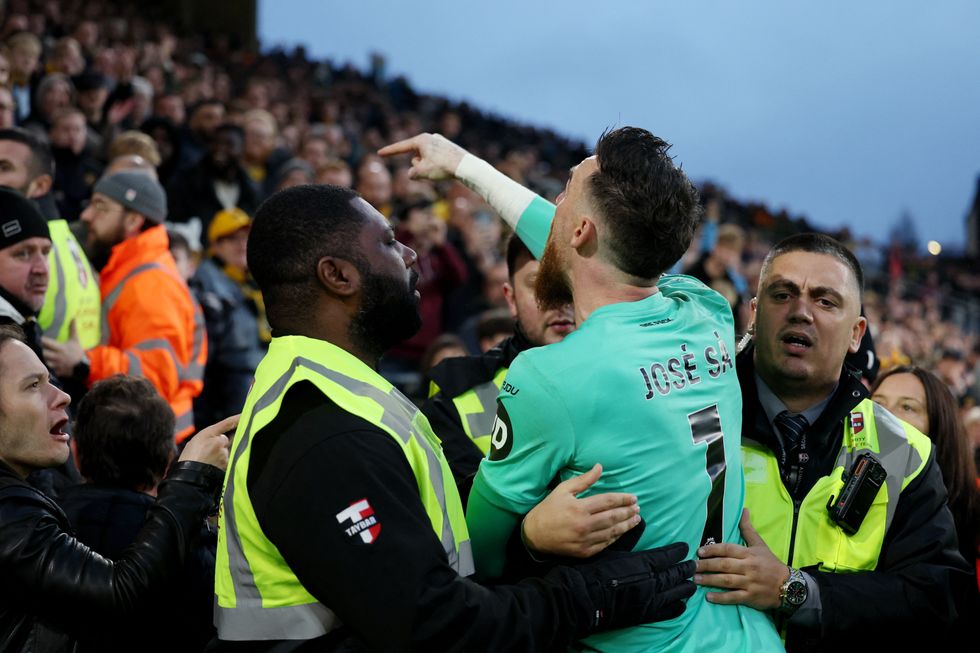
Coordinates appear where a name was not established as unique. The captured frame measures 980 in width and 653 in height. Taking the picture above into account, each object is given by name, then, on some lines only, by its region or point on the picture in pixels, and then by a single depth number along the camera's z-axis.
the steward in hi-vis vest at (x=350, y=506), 1.92
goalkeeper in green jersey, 2.14
